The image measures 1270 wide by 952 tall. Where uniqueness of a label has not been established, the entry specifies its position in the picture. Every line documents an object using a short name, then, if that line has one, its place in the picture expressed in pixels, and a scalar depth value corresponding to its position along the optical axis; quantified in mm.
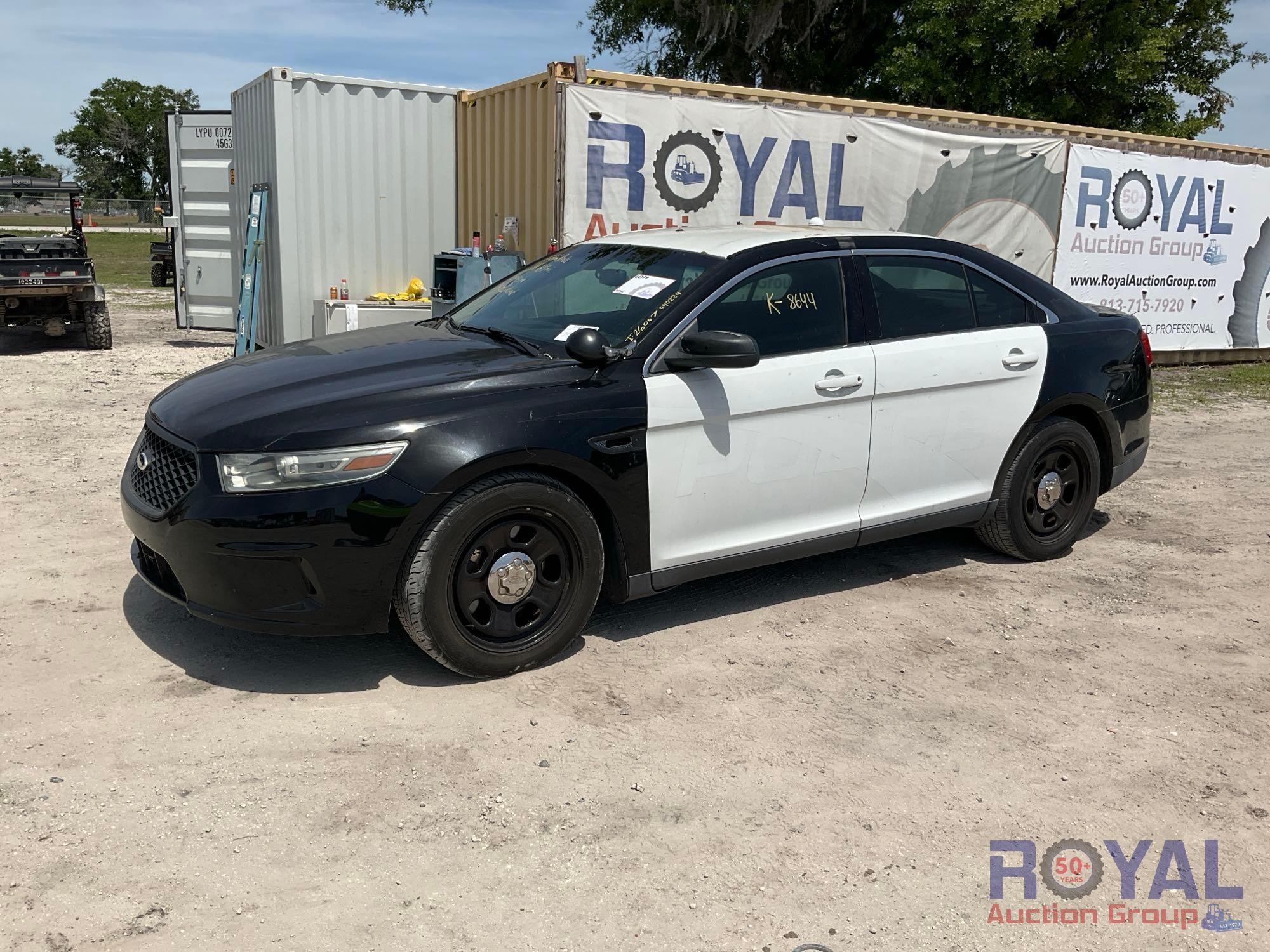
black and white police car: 3818
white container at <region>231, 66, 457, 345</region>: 10398
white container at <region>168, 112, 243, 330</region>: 13469
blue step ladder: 10898
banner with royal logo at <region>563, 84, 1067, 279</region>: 9477
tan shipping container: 9461
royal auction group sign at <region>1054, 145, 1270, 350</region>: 12742
